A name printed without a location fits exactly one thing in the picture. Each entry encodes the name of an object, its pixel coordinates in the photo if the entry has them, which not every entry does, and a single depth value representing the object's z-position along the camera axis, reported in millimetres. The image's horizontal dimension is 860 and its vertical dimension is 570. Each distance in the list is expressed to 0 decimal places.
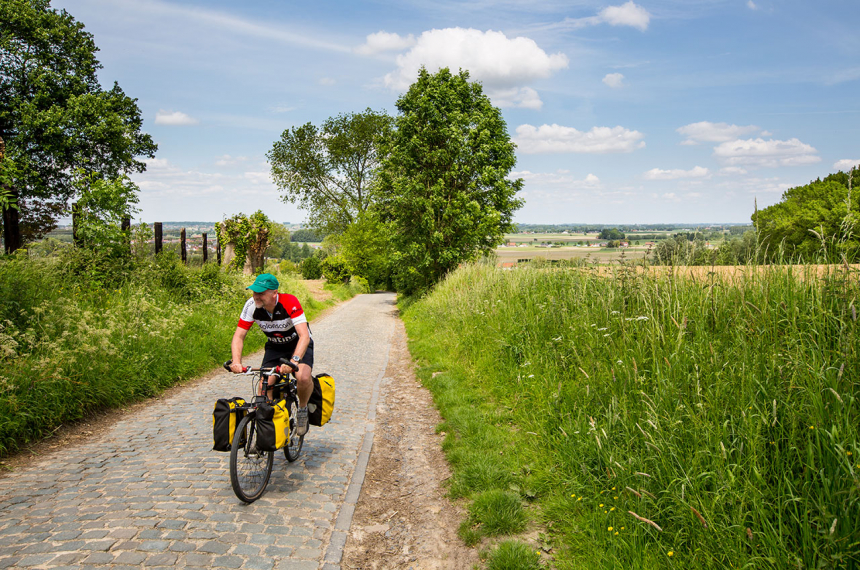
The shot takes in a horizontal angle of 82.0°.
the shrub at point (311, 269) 49688
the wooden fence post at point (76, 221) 11391
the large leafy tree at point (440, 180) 24016
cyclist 5121
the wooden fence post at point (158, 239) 14442
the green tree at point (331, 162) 51219
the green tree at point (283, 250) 116762
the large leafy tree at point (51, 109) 25797
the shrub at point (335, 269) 44781
